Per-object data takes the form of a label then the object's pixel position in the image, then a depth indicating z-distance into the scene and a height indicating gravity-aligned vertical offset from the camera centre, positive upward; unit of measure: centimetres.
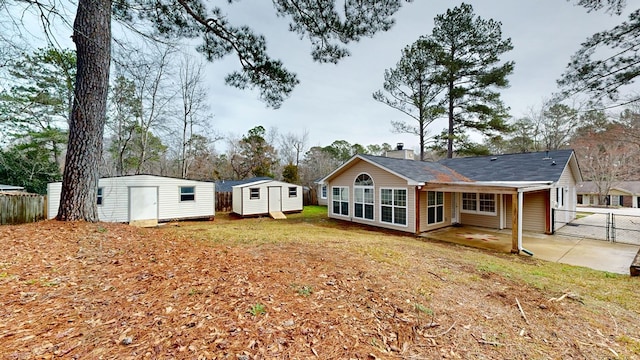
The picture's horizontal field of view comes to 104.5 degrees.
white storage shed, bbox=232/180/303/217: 1523 -84
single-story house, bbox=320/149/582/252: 995 -34
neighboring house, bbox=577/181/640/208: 2614 -113
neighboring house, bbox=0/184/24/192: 1290 -8
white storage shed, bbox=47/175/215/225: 1182 -63
